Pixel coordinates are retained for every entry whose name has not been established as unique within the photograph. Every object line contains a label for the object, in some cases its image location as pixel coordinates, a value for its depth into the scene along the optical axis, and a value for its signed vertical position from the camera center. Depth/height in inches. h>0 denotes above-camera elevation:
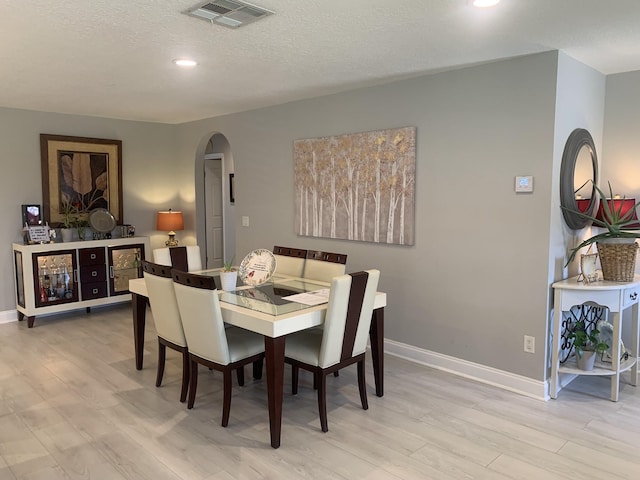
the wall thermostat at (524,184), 130.0 +4.6
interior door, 266.8 -7.4
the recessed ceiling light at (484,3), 91.0 +37.9
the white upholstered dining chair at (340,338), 110.1 -33.1
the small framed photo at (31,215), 209.8 -6.8
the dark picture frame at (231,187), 274.4 +7.2
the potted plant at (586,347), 131.6 -40.2
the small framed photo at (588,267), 131.3 -18.3
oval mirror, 131.1 +6.8
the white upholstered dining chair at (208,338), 111.0 -33.3
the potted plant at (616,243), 129.6 -11.5
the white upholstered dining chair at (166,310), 124.7 -29.5
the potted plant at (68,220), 217.5 -9.3
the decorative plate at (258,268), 140.4 -20.0
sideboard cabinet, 200.7 -32.7
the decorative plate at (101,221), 224.7 -9.9
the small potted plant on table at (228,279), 132.9 -22.0
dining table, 105.3 -27.0
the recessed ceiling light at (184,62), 131.1 +38.1
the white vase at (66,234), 217.2 -15.5
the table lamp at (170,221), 245.4 -10.9
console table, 126.8 -27.6
